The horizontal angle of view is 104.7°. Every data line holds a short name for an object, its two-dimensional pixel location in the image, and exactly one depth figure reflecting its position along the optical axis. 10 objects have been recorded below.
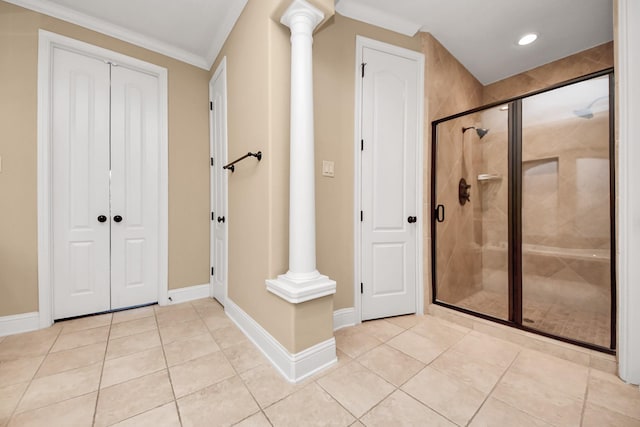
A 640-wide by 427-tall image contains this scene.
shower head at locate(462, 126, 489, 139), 2.73
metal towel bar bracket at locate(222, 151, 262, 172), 1.65
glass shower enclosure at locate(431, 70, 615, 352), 2.19
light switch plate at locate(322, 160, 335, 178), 1.88
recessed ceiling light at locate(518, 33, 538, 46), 2.39
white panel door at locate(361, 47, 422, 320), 2.10
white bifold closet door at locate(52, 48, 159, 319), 2.08
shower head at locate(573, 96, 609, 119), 2.29
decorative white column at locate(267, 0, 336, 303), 1.46
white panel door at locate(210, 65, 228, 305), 2.35
